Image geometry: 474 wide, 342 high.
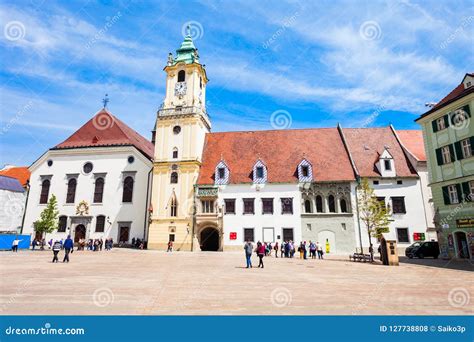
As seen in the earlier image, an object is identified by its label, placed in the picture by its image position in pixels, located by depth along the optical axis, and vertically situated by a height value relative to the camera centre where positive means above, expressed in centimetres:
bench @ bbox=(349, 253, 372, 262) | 2241 -169
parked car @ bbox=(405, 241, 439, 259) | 2583 -130
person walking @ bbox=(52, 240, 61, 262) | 1775 -66
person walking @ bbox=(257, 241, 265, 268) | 1730 -89
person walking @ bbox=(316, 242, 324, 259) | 2567 -159
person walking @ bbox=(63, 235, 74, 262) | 1811 -56
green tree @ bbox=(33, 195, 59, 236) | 3420 +197
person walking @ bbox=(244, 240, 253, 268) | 1698 -92
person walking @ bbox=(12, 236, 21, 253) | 2861 -85
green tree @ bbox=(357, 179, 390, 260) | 2450 +199
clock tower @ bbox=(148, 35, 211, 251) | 3362 +1037
